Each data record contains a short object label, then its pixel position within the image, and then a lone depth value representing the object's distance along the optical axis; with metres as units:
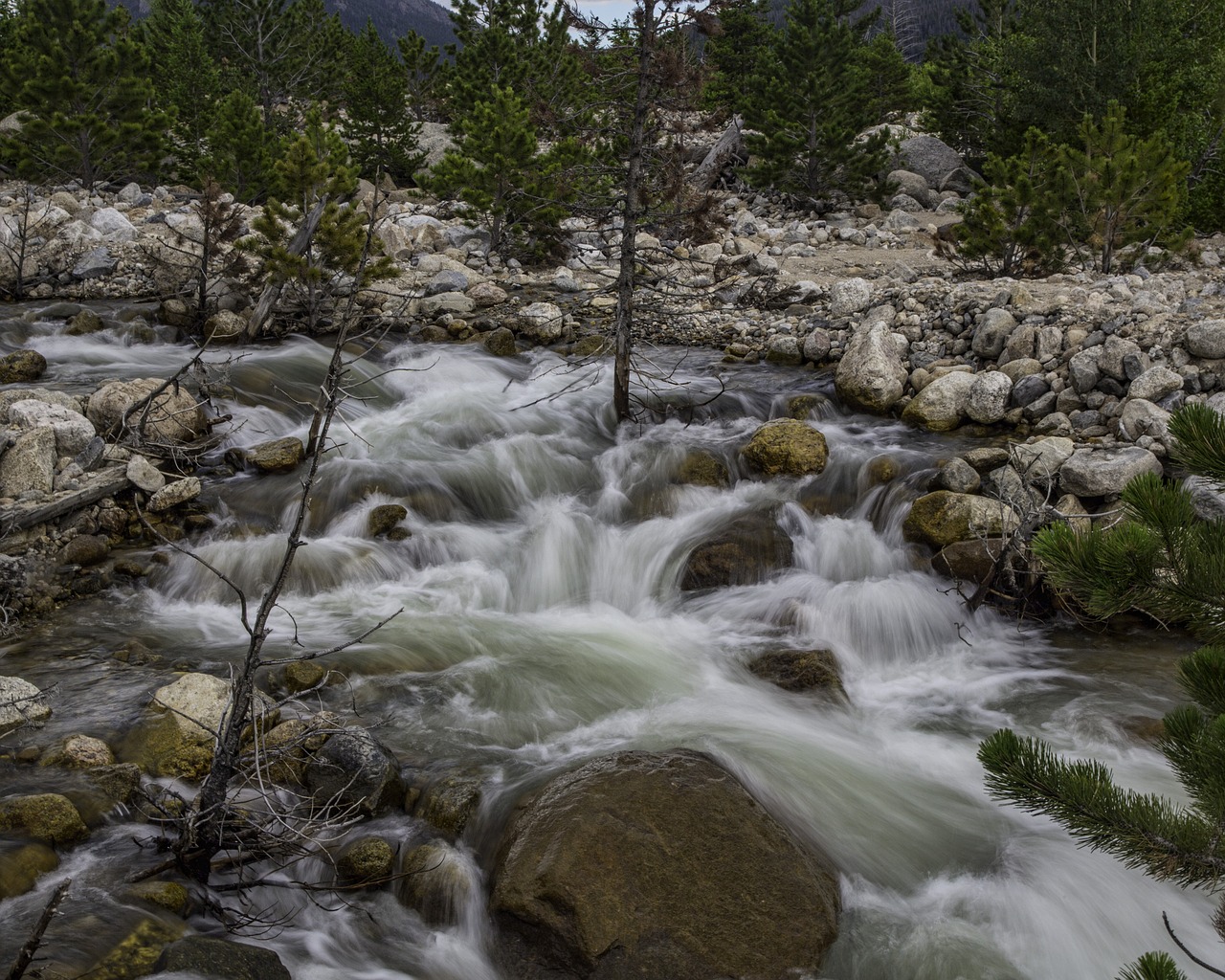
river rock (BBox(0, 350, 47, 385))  11.68
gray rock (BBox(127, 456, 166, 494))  8.93
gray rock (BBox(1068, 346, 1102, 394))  10.70
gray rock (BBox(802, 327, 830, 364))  14.20
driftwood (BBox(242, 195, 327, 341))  13.73
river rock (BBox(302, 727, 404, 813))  5.18
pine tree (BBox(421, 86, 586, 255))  18.55
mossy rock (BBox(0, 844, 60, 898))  4.11
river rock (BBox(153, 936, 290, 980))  3.65
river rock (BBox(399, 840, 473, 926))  4.69
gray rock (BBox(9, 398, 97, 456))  9.03
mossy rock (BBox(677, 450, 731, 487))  10.54
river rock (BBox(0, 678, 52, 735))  5.49
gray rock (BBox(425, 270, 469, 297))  17.33
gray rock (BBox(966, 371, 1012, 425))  11.23
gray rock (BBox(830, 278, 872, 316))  14.89
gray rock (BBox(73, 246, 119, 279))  16.70
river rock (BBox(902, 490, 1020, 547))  8.64
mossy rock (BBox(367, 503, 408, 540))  9.42
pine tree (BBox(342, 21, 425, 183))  28.00
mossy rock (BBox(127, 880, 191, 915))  4.16
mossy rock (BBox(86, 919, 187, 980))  3.59
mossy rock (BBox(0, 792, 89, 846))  4.49
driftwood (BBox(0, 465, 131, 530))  7.86
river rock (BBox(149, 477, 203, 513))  8.92
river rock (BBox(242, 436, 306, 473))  10.05
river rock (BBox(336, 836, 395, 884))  4.79
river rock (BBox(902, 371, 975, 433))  11.48
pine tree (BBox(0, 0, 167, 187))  22.27
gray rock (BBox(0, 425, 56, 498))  8.34
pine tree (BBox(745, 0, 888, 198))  24.95
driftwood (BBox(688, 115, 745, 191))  28.75
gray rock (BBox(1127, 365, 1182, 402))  9.92
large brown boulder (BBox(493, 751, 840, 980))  4.18
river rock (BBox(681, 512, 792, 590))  8.94
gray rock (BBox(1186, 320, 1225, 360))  9.91
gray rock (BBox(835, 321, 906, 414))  12.23
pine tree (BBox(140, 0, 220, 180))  27.27
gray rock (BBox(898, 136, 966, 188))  28.14
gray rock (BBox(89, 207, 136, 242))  18.25
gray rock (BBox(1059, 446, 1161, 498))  8.52
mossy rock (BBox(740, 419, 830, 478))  10.52
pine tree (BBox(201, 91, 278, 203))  21.20
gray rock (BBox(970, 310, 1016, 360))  12.17
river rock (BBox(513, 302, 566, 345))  15.65
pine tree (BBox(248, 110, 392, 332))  13.47
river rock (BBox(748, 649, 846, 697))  7.25
